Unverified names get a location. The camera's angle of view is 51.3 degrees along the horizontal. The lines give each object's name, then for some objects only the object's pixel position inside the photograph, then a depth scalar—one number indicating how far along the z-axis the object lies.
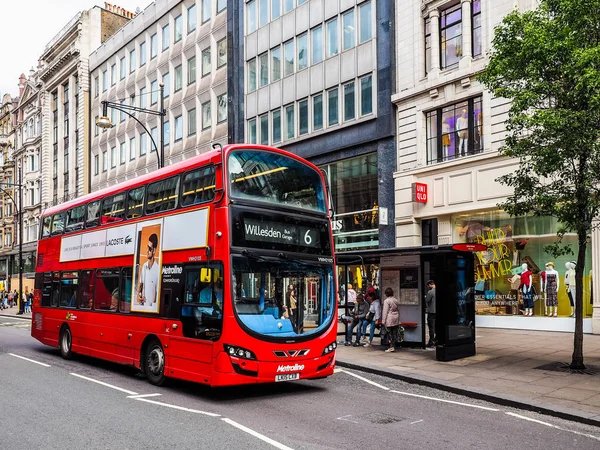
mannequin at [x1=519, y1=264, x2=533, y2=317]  19.72
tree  11.36
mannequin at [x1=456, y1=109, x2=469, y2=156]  21.48
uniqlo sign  22.11
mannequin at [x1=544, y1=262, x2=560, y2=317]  19.09
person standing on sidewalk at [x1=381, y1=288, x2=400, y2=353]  15.02
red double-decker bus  9.68
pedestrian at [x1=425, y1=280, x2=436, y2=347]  15.37
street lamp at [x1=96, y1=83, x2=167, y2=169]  20.24
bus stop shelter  14.01
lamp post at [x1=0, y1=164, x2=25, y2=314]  42.26
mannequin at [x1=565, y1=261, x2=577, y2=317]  18.67
